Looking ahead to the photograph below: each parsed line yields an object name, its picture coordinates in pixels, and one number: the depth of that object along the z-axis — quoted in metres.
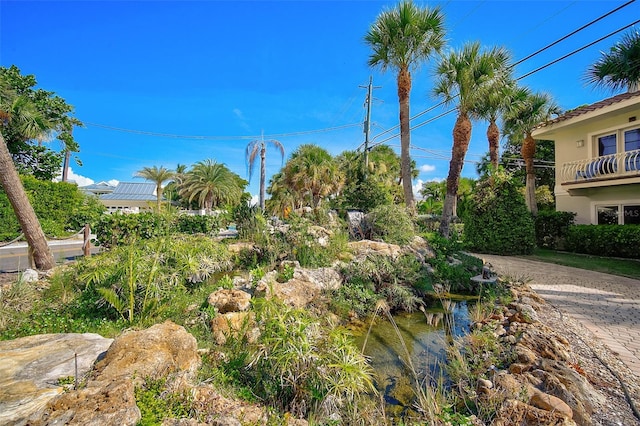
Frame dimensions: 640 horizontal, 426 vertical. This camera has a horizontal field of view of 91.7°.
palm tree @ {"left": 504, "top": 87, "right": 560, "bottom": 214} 16.11
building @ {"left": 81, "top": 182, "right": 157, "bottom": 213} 39.66
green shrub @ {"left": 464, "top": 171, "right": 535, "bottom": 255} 13.33
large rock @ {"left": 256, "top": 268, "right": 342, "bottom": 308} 6.01
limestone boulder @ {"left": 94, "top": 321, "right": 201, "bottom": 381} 2.71
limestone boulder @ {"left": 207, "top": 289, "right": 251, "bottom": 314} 5.29
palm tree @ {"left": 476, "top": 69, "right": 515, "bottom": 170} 13.24
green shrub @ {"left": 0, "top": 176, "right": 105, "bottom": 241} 14.87
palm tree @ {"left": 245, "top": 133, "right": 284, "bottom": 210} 16.50
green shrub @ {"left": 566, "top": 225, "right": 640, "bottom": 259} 11.78
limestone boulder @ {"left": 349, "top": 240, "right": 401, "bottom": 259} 8.62
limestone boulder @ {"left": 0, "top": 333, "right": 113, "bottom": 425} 2.13
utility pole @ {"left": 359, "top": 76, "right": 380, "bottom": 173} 21.42
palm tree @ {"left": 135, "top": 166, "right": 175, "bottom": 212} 32.66
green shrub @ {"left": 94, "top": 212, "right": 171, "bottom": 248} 9.78
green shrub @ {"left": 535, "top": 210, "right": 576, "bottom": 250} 14.77
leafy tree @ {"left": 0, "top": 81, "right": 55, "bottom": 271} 6.88
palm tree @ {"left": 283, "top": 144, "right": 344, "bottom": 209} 20.97
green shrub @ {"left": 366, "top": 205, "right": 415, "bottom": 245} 10.77
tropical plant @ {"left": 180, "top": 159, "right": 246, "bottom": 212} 34.84
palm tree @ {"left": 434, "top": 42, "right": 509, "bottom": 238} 12.30
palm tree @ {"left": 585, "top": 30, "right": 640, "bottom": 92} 9.51
